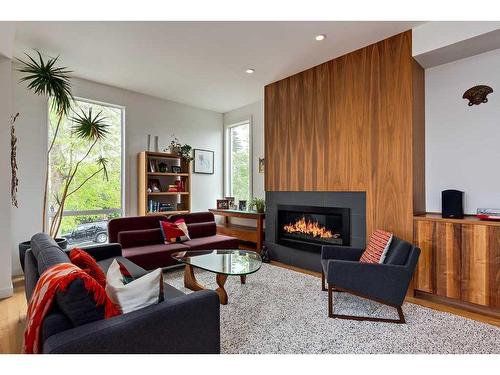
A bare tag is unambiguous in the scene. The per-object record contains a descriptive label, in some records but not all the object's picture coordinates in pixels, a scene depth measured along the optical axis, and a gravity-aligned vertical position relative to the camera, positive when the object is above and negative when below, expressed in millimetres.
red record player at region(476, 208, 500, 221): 2507 -228
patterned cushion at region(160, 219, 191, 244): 3850 -609
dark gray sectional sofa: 1162 -633
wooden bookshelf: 4625 +173
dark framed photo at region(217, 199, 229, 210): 5551 -301
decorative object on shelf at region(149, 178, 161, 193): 4828 +71
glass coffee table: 2611 -762
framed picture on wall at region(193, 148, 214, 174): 5680 +589
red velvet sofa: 3375 -739
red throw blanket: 1193 -497
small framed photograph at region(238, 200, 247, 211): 5246 -304
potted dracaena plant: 3158 +892
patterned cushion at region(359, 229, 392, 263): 2641 -580
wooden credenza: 2443 -685
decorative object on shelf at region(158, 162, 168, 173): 4953 +383
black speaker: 2805 -148
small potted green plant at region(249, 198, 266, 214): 4785 -276
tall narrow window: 5633 +599
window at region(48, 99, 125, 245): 4027 +165
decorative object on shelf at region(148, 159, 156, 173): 4781 +402
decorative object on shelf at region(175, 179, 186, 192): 5159 +77
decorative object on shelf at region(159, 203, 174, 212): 4934 -330
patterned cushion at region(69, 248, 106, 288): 1740 -501
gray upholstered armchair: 2338 -767
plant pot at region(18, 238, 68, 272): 2911 -648
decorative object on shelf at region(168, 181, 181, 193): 5043 +19
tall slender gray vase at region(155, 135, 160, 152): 5004 +839
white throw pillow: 1409 -543
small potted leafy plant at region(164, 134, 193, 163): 5117 +733
